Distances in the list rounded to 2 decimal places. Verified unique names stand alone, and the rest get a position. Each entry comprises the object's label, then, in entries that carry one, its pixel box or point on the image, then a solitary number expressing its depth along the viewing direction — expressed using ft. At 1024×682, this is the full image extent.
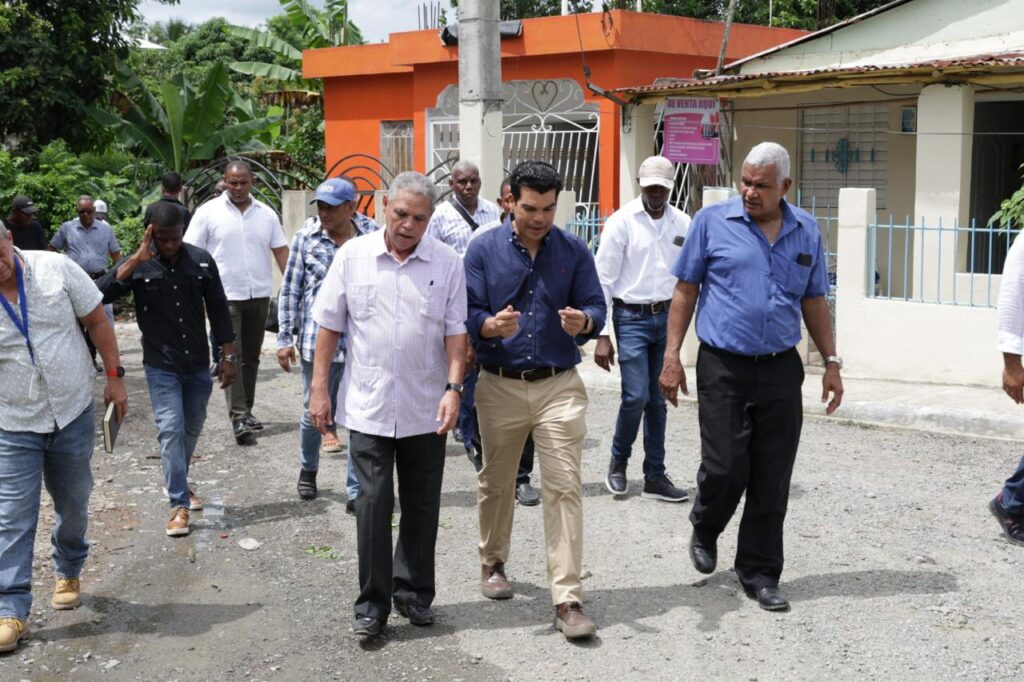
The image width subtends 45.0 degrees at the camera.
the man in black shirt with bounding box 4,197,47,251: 39.29
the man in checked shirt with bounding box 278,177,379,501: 23.71
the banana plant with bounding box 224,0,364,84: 90.84
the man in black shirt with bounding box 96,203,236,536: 22.67
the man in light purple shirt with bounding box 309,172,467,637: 17.01
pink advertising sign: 54.60
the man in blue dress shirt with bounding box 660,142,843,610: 17.83
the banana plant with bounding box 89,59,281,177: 69.92
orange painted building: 60.23
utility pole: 37.73
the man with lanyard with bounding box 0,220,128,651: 17.17
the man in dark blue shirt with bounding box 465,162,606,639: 17.22
